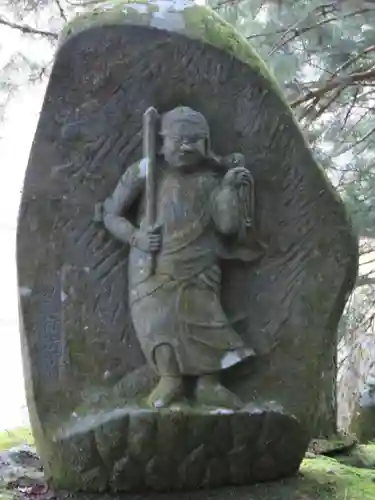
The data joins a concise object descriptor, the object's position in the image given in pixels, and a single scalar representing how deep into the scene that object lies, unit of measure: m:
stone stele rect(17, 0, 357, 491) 2.35
